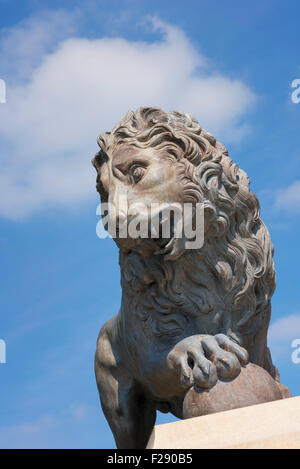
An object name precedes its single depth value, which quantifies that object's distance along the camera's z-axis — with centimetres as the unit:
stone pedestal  546
